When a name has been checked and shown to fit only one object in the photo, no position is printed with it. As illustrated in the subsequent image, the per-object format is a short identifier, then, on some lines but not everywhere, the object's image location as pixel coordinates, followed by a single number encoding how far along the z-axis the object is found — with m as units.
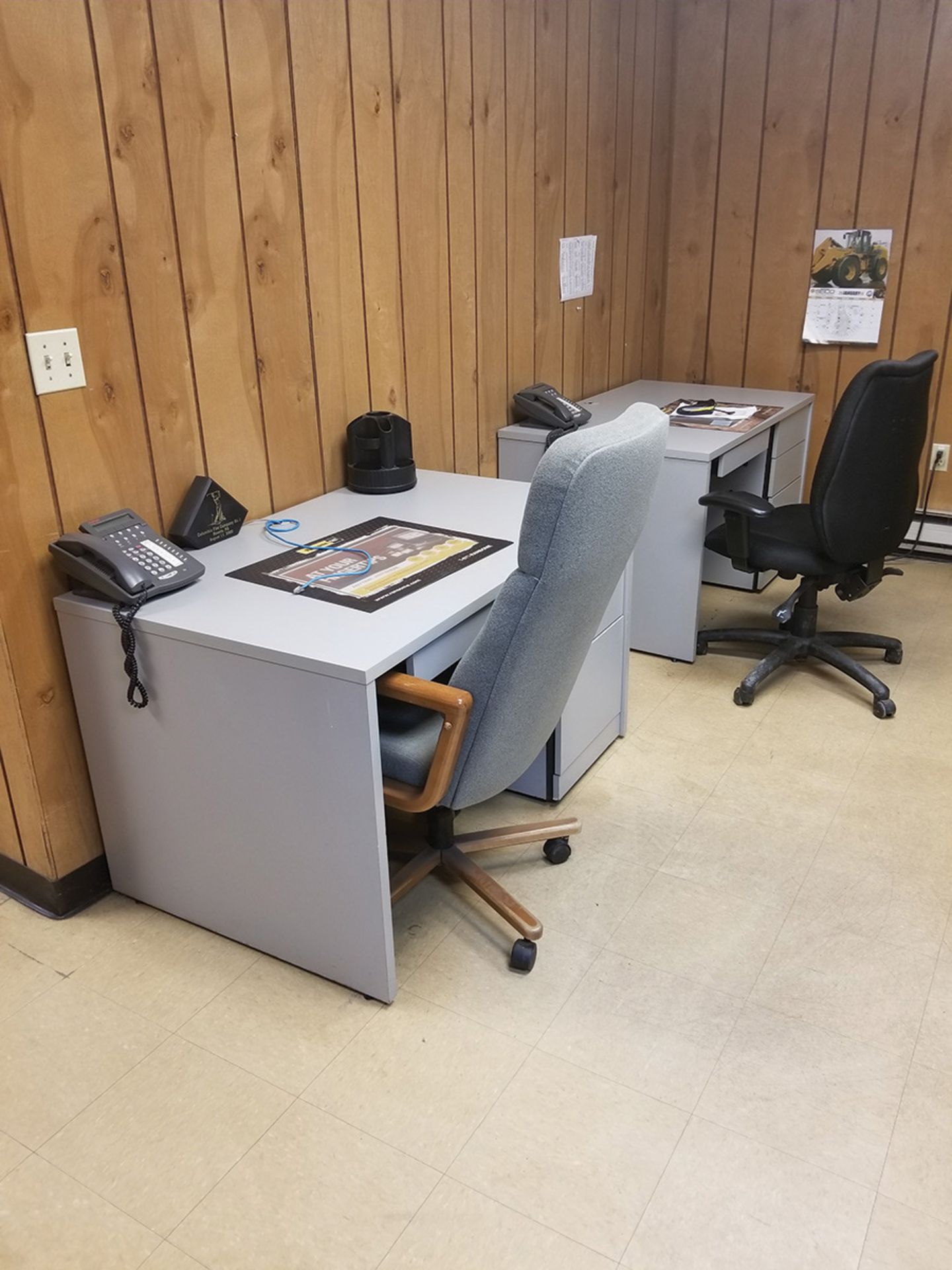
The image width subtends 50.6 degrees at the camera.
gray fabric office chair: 1.50
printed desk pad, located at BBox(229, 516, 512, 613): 1.82
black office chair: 2.48
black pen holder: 2.41
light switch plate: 1.74
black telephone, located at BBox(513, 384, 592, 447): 3.06
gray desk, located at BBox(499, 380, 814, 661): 2.90
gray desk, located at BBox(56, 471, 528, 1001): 1.63
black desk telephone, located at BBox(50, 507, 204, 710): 1.75
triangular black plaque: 2.04
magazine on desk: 3.15
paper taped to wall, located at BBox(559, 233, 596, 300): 3.27
